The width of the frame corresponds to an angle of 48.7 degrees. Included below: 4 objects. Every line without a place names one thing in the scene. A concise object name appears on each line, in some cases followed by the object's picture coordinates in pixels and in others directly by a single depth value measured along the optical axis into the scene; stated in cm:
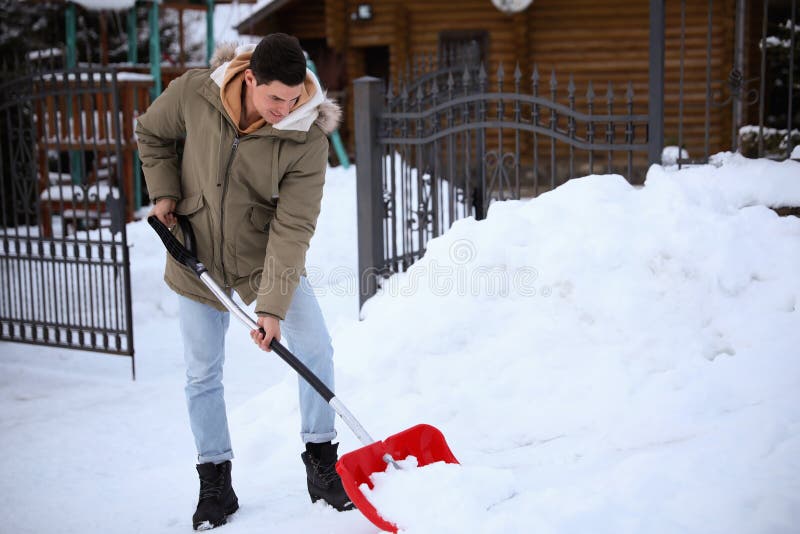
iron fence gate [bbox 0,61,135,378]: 655
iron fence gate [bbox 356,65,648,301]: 597
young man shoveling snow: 349
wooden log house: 1441
